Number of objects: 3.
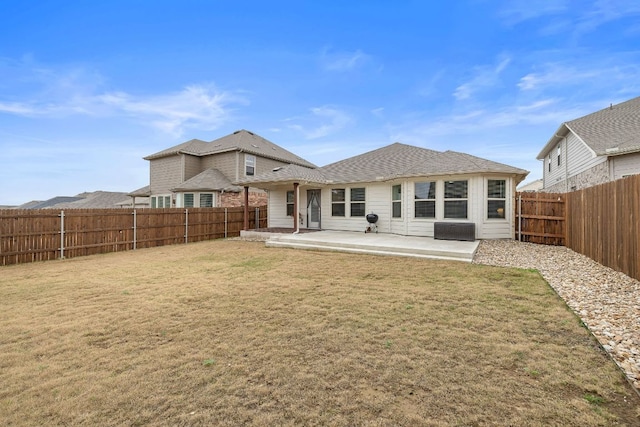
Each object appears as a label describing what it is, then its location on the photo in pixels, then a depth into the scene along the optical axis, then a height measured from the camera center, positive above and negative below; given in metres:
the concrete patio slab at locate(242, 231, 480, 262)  8.11 -1.08
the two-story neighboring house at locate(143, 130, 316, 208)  18.27 +3.32
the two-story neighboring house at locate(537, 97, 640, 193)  9.88 +2.72
